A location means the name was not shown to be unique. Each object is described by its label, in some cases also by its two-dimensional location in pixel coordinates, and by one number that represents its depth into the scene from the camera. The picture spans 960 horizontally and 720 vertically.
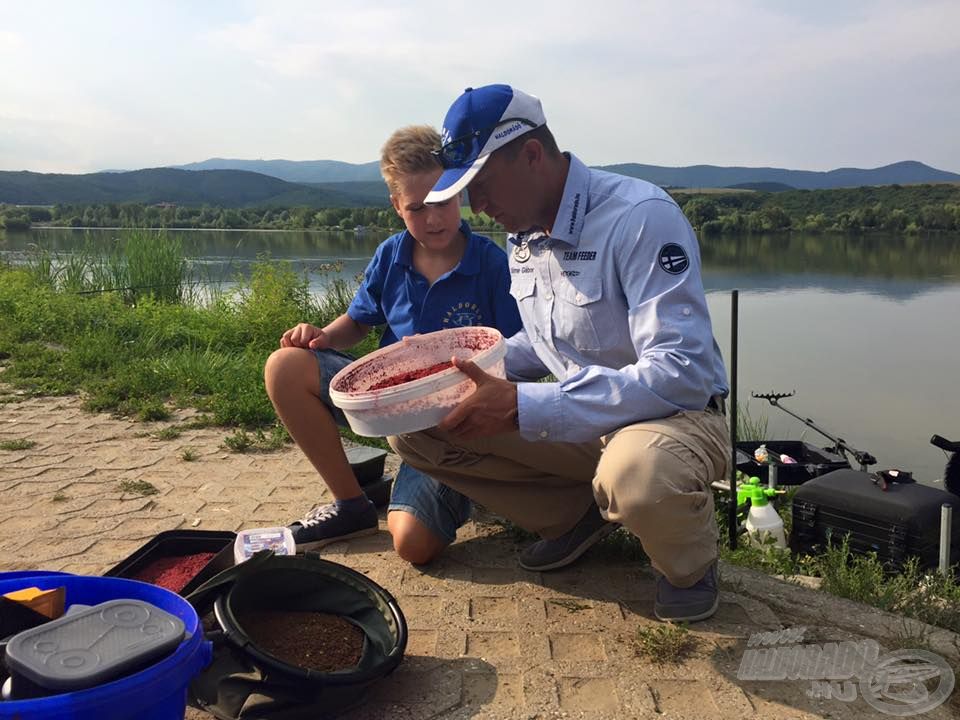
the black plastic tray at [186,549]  2.31
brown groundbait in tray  1.95
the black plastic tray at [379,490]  3.28
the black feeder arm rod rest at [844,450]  4.62
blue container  1.23
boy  2.78
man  2.07
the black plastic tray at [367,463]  3.27
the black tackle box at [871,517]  3.75
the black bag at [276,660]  1.77
